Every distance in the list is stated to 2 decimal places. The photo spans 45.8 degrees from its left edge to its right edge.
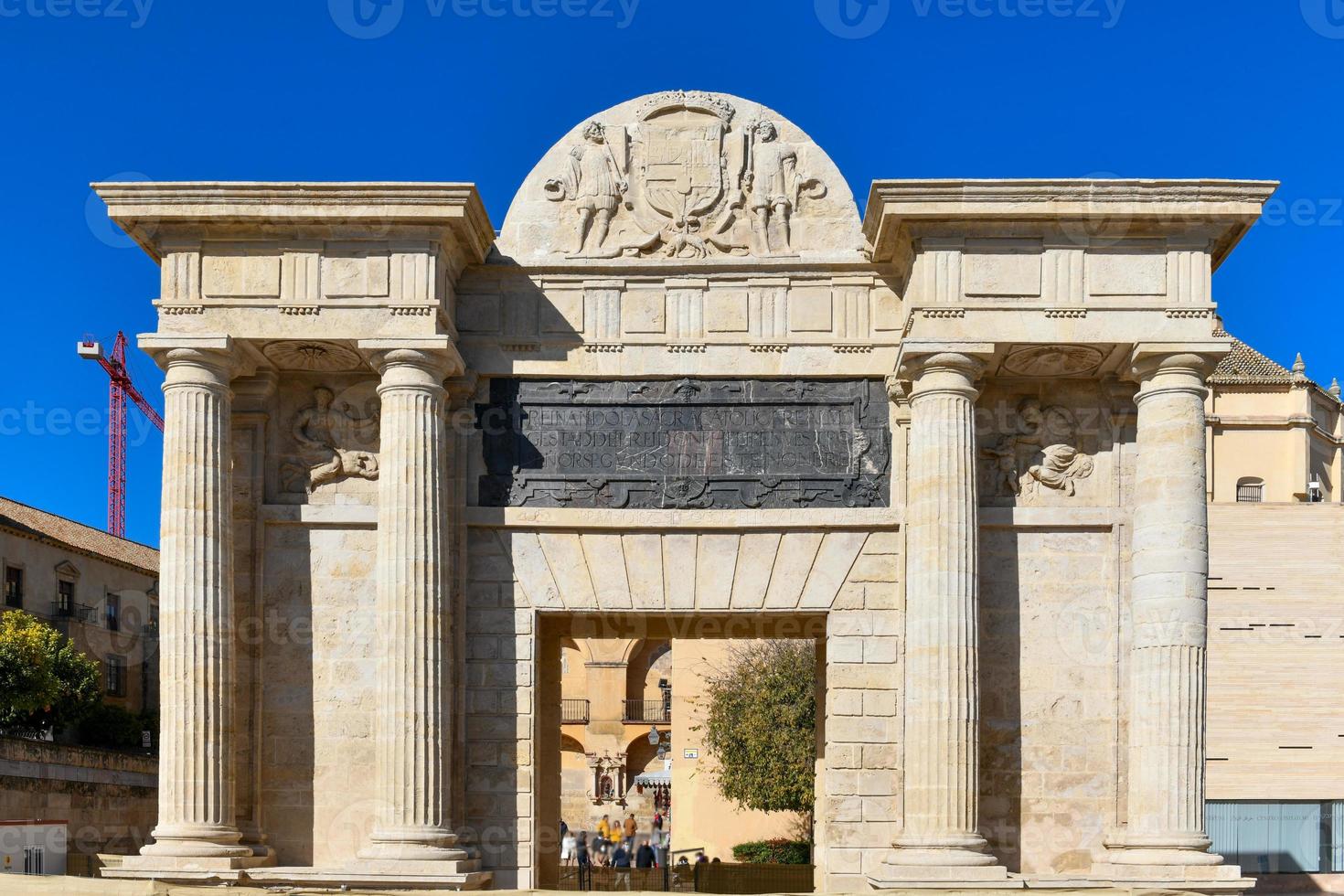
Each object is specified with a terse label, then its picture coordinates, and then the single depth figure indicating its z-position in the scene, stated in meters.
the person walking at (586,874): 26.73
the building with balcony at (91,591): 44.03
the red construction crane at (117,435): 82.06
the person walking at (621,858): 34.45
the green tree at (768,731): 36.41
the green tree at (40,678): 36.22
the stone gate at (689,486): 15.91
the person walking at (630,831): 38.85
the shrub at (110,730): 41.44
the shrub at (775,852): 34.34
